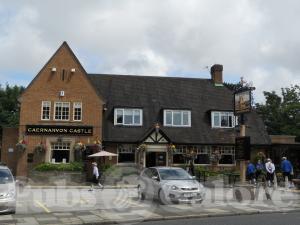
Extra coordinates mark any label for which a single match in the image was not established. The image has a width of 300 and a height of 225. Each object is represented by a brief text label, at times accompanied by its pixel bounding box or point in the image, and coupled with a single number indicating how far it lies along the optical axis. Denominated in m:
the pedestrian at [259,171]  28.19
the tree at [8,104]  61.84
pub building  35.59
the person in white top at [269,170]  26.34
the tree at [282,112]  53.47
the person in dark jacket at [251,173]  27.03
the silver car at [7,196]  15.60
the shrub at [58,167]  32.62
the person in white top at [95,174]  28.17
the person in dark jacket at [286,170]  26.06
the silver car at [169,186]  18.41
